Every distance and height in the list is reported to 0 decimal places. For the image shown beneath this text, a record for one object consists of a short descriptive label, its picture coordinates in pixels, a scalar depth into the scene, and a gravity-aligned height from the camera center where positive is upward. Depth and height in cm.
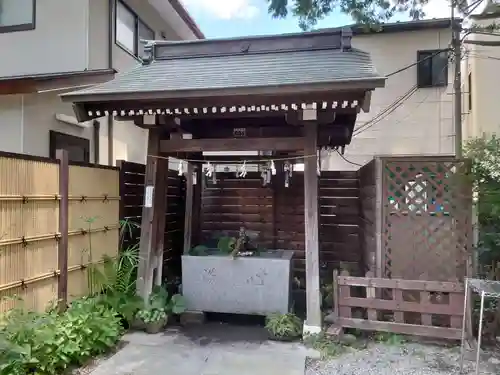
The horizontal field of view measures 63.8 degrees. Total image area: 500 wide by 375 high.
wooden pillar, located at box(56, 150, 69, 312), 439 -37
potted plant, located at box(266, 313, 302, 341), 472 -156
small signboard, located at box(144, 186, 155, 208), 548 -1
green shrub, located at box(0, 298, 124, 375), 322 -128
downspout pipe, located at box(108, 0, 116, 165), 773 +315
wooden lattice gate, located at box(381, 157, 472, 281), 448 -24
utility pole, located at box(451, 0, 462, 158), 904 +293
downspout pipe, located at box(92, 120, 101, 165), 754 +107
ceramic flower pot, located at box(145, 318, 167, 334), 497 -161
